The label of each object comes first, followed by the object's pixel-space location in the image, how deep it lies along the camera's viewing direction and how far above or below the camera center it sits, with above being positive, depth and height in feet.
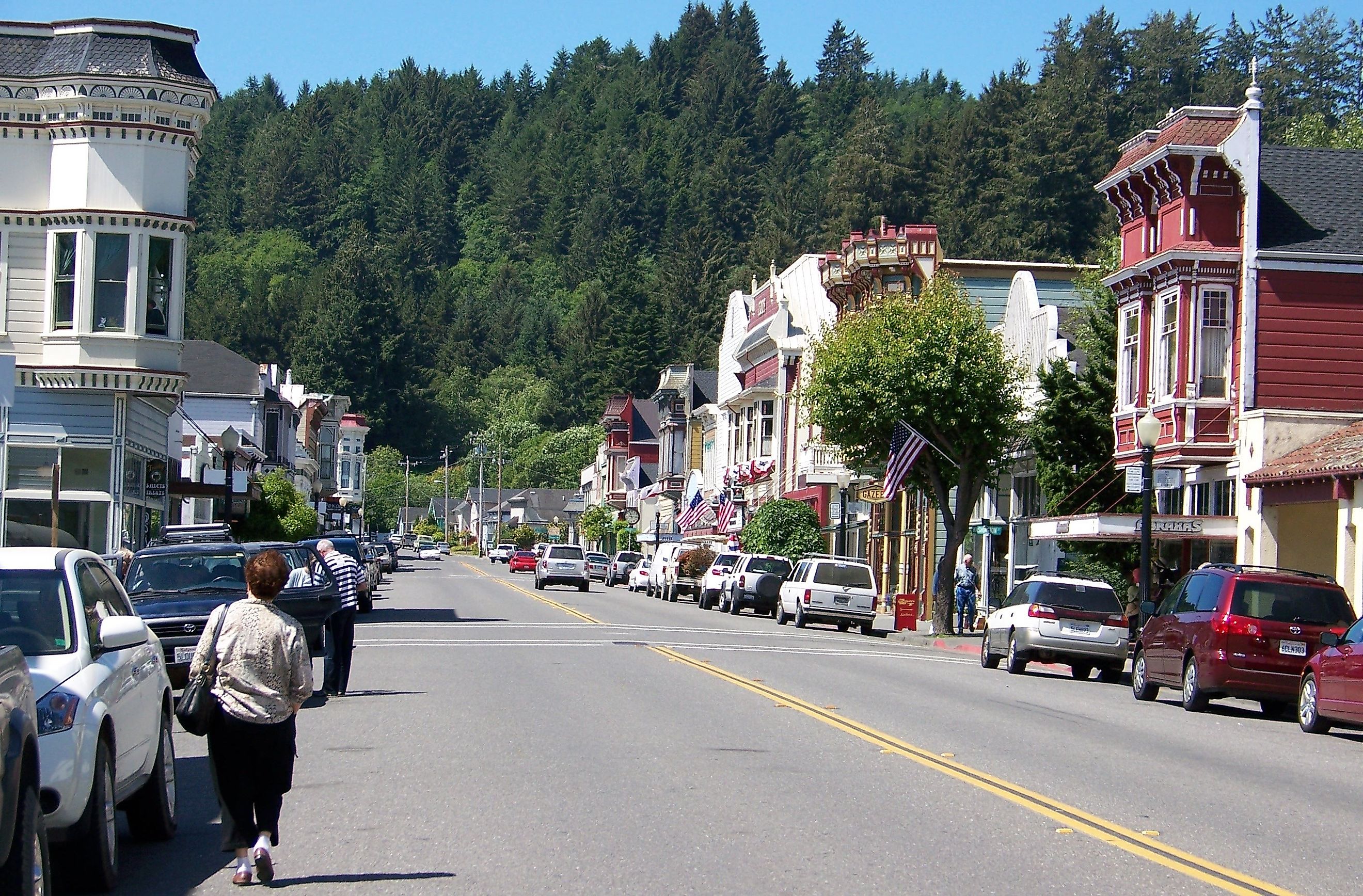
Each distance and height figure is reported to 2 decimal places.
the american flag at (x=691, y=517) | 244.63 +0.08
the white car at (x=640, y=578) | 219.41 -8.18
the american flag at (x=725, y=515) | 242.58 +0.51
